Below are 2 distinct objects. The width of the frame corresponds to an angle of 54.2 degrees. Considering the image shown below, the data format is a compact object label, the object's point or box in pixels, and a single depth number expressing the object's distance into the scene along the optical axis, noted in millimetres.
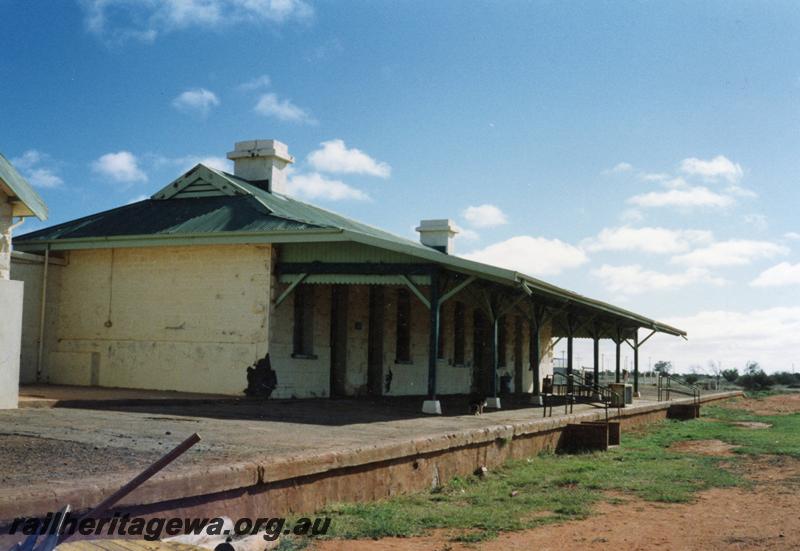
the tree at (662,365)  77962
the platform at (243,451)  5133
